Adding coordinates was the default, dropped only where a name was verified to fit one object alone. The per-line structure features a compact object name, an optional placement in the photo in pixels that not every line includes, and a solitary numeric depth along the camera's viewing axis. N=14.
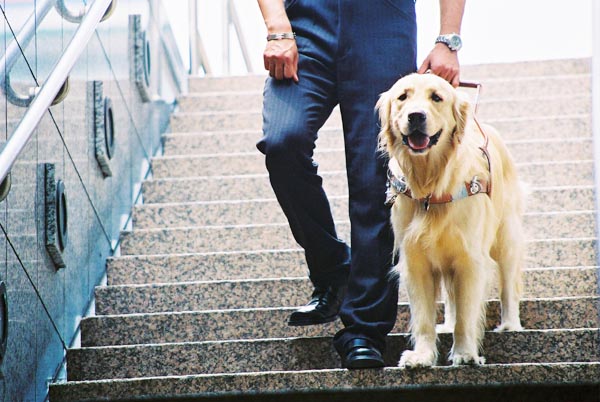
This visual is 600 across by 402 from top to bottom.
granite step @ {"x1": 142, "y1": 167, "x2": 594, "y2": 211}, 9.39
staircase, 5.30
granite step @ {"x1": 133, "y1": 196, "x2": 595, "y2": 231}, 8.98
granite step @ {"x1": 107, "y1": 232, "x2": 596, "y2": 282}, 7.82
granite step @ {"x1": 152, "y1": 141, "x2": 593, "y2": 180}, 9.51
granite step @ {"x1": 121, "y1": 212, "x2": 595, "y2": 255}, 8.44
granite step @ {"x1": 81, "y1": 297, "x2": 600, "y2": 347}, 6.68
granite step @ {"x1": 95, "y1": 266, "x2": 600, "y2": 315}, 7.12
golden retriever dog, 5.64
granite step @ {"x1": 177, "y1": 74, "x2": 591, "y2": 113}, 11.13
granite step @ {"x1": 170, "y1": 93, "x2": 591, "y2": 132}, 10.54
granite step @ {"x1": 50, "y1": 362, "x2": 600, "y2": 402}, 5.21
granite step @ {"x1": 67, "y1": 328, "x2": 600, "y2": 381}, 6.01
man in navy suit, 5.68
